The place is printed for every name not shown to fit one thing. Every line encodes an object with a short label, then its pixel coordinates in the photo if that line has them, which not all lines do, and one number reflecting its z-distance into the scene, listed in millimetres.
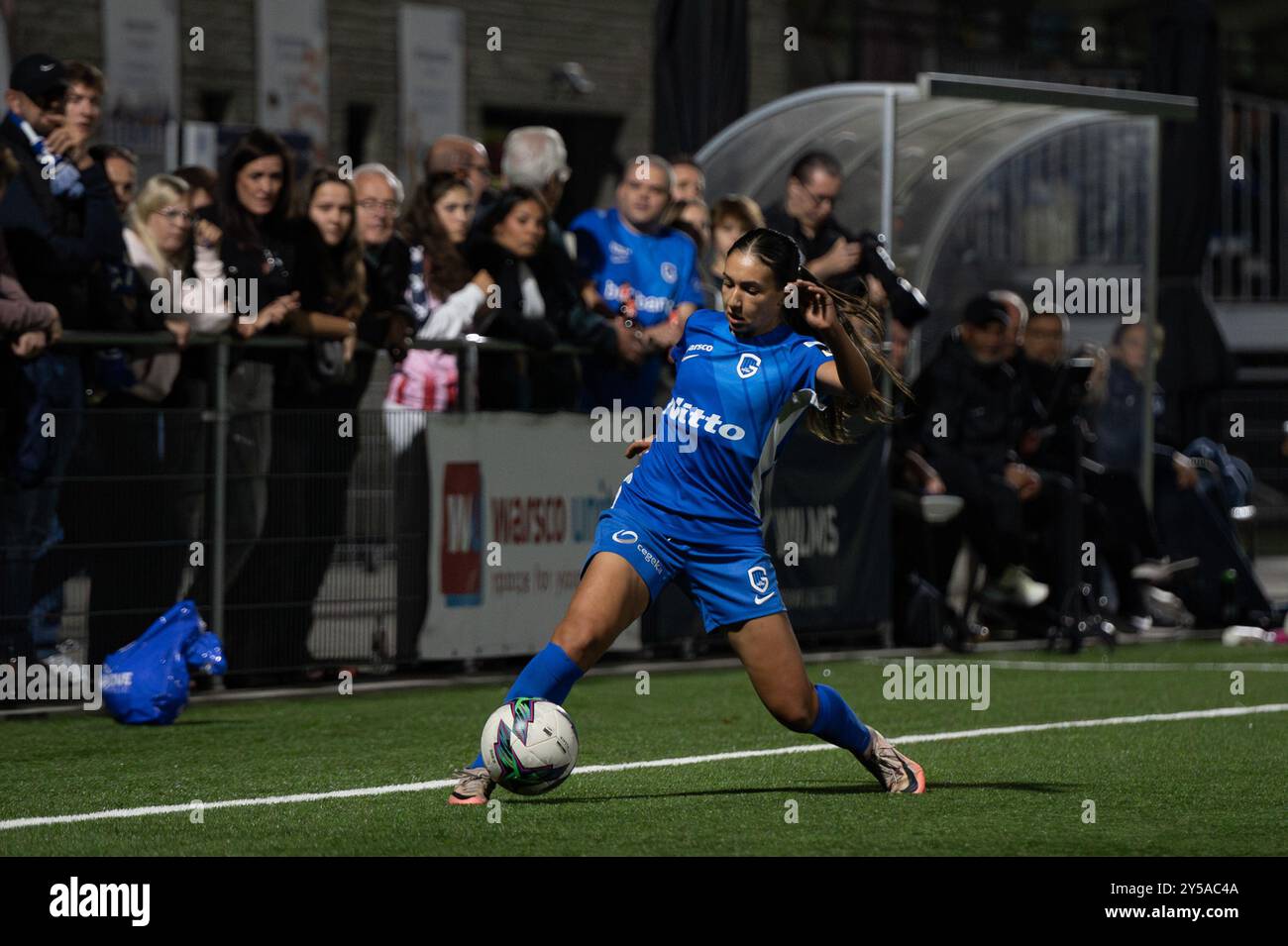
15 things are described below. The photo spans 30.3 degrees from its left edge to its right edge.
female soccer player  7977
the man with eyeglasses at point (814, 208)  13789
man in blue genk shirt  13195
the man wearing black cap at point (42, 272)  10586
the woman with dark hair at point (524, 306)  12602
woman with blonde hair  11023
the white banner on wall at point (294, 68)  23672
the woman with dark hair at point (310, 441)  11672
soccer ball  7652
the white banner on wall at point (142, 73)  20984
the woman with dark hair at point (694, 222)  14062
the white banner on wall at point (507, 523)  12344
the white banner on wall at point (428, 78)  25094
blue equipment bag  10383
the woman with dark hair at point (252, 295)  11625
